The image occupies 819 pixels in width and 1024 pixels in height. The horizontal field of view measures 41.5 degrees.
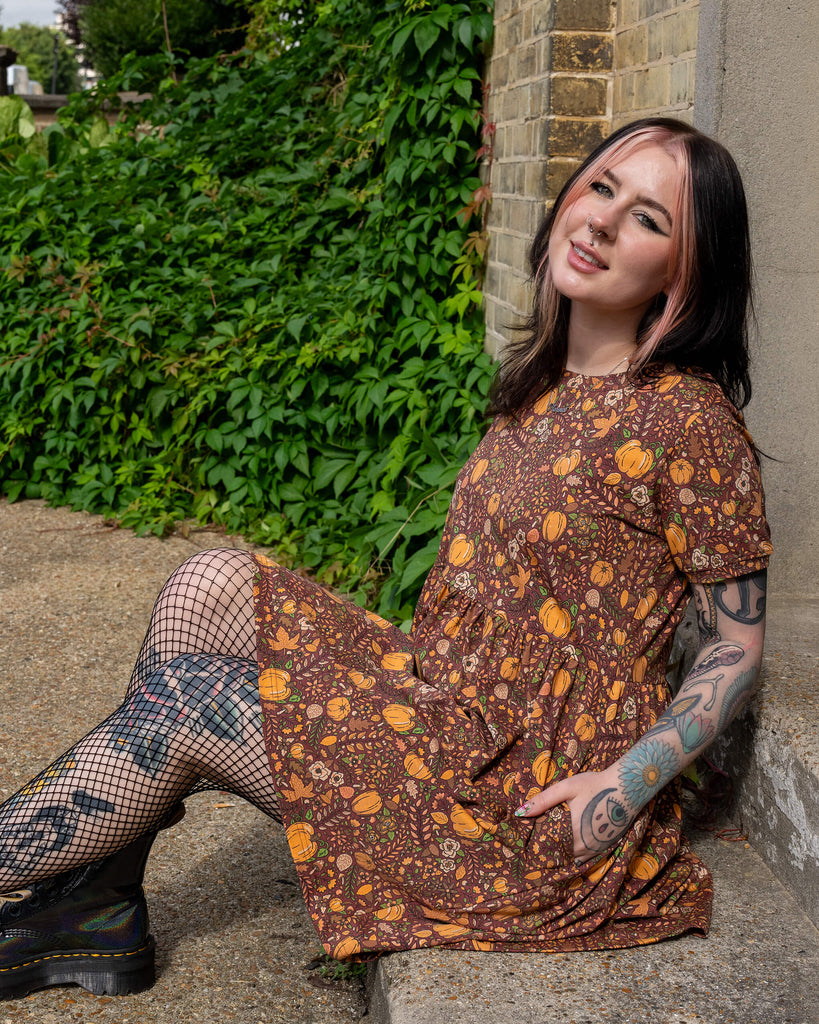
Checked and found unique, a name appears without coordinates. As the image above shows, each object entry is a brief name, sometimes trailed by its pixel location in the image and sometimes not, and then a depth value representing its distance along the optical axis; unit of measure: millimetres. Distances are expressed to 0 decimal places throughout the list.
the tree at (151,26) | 11266
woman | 1630
